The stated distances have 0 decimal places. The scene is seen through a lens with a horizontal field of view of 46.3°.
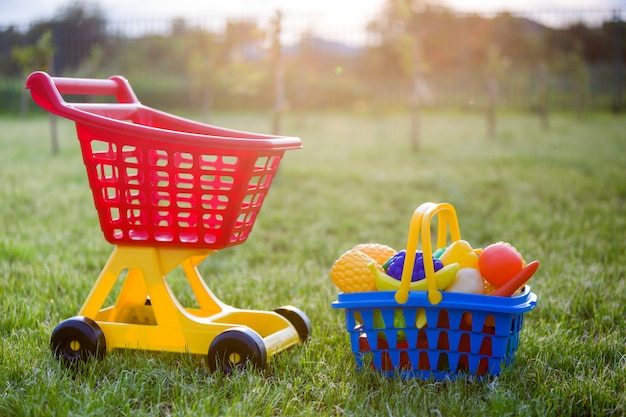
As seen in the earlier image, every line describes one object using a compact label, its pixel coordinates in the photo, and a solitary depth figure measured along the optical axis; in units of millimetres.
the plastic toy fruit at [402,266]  2533
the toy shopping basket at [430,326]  2361
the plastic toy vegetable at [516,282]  2352
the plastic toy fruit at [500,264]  2469
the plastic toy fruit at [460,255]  2566
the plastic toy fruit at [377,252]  2766
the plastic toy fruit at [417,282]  2434
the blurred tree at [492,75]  12883
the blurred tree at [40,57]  10239
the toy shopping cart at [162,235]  2441
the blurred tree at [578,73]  16875
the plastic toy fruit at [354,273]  2562
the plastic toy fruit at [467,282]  2451
